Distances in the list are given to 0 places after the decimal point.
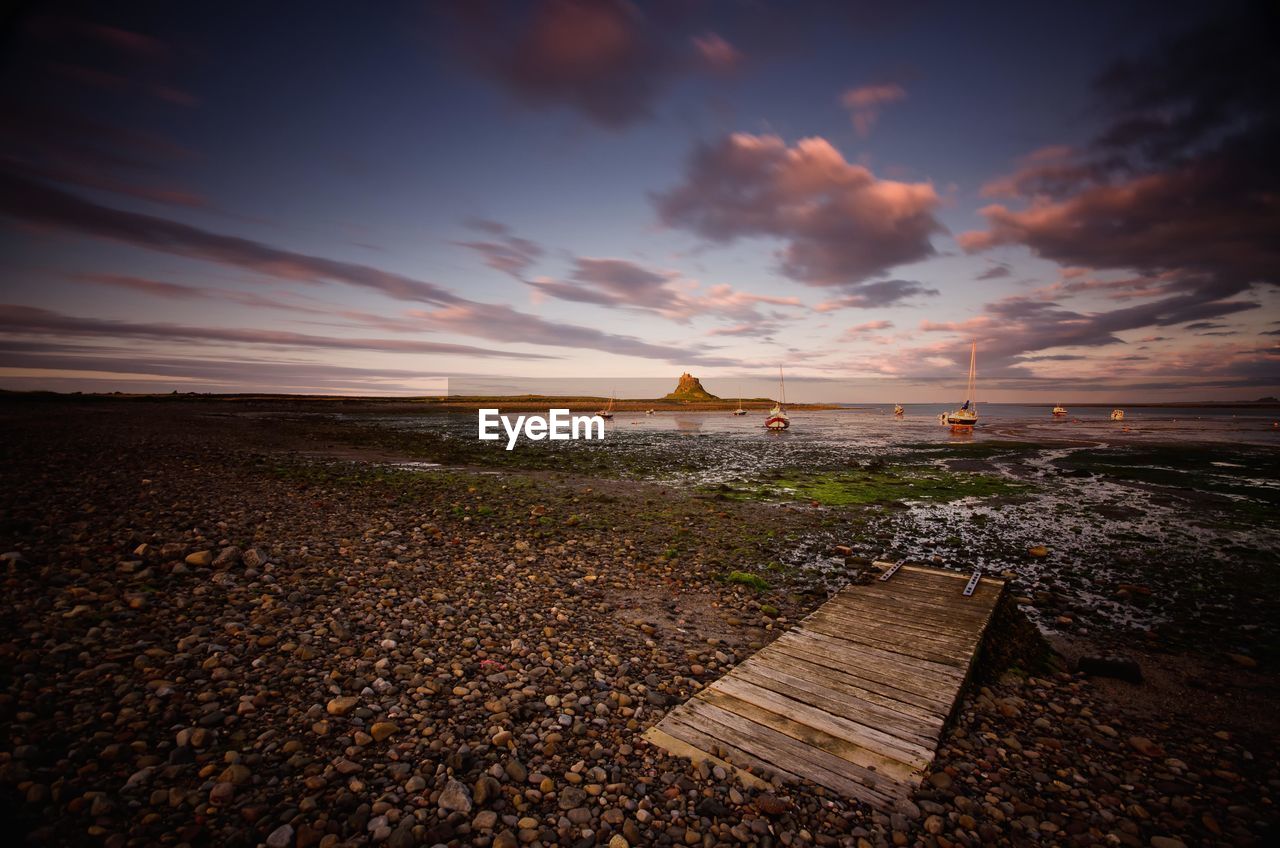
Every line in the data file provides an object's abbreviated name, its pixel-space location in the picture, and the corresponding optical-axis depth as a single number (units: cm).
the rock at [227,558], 987
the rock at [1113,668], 791
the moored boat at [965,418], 7966
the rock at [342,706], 584
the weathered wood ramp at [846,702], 535
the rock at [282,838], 414
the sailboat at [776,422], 7495
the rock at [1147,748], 605
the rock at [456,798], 466
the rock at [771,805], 480
